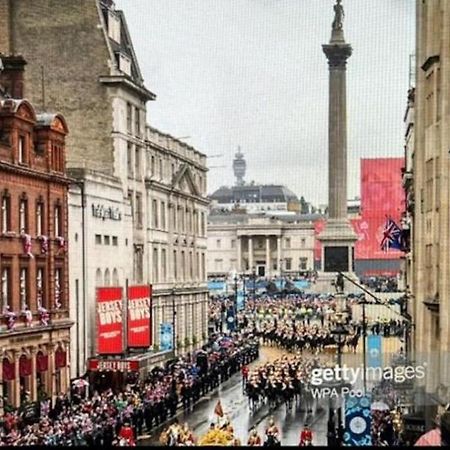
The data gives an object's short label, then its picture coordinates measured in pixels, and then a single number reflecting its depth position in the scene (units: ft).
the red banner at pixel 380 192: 242.37
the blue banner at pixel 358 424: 93.91
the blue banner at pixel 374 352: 122.21
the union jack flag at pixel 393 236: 173.78
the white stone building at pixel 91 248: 166.61
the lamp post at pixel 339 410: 105.70
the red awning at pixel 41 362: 145.59
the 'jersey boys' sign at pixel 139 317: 181.16
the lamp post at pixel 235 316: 288.26
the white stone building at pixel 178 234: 226.99
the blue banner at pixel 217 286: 385.29
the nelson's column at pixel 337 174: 355.77
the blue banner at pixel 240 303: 312.29
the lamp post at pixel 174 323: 211.88
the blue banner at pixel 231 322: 288.53
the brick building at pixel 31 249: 138.21
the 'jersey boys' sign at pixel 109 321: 171.01
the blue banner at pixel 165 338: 196.65
